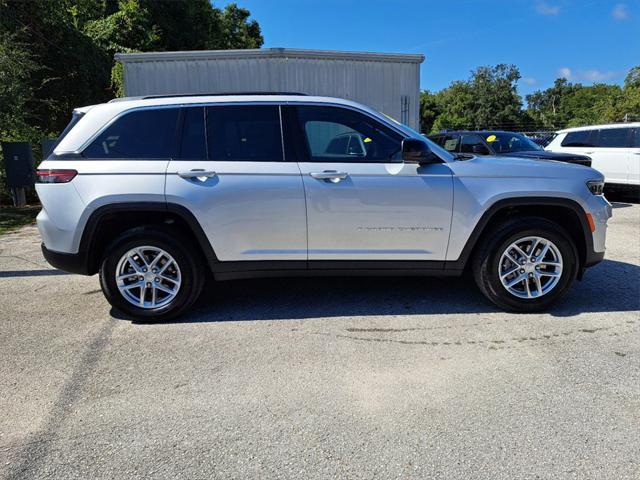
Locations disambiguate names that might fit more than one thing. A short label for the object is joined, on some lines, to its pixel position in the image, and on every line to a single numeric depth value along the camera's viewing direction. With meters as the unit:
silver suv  3.85
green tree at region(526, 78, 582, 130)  78.94
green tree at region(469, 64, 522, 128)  76.25
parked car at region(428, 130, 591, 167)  9.07
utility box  10.22
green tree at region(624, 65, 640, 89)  49.65
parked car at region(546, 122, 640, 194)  10.41
